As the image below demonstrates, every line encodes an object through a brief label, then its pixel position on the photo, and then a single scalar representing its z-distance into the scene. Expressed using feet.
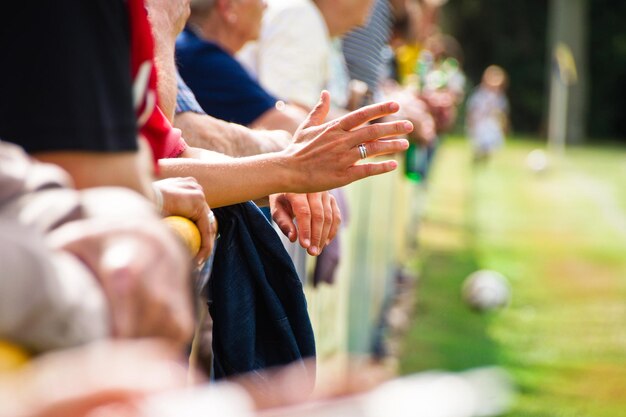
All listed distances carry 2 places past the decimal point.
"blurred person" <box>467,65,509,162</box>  116.39
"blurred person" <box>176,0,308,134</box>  16.95
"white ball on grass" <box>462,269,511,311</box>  42.80
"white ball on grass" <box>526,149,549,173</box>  103.46
